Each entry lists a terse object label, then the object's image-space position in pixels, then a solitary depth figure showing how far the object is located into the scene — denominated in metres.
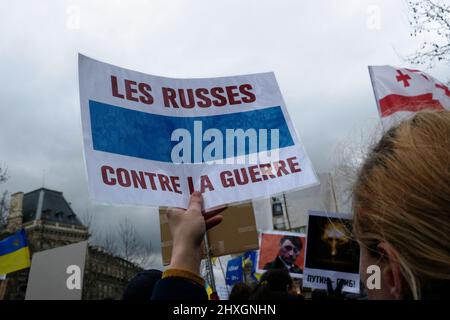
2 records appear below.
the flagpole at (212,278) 3.34
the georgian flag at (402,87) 4.23
